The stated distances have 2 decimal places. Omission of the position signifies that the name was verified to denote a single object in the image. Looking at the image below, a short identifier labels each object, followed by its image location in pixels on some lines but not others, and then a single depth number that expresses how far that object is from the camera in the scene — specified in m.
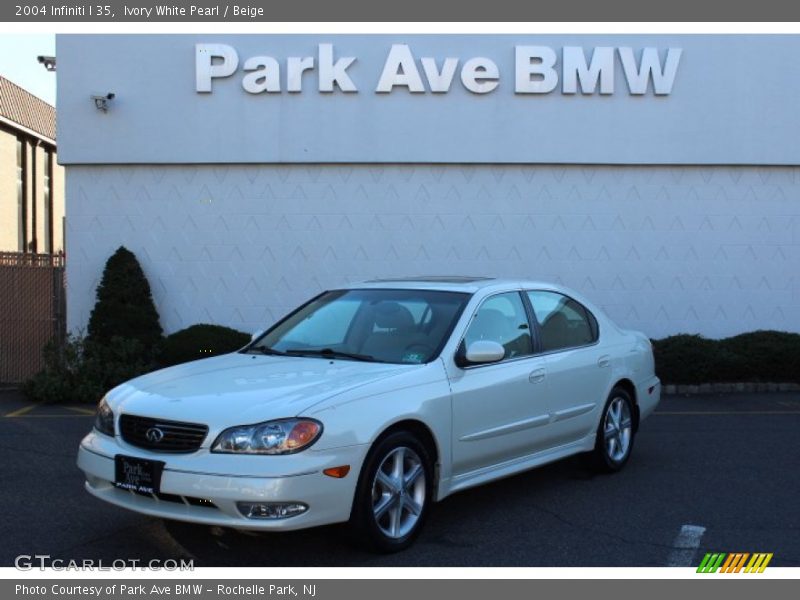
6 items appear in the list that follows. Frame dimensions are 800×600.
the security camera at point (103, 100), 12.80
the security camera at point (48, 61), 15.33
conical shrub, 12.41
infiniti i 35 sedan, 4.67
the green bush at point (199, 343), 12.08
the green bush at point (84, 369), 11.11
